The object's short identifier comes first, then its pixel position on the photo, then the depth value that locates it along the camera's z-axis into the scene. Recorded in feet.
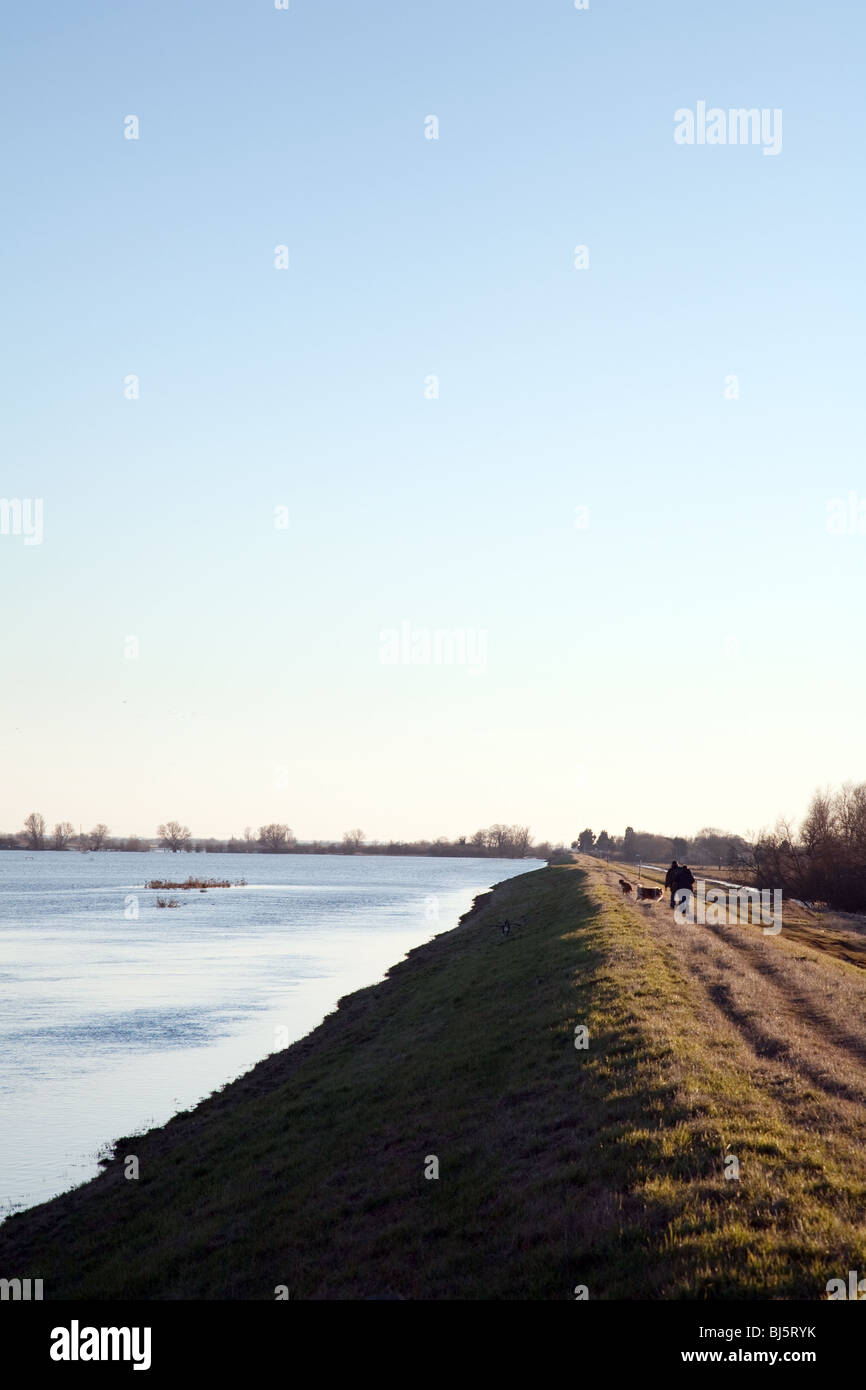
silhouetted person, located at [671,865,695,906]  164.45
